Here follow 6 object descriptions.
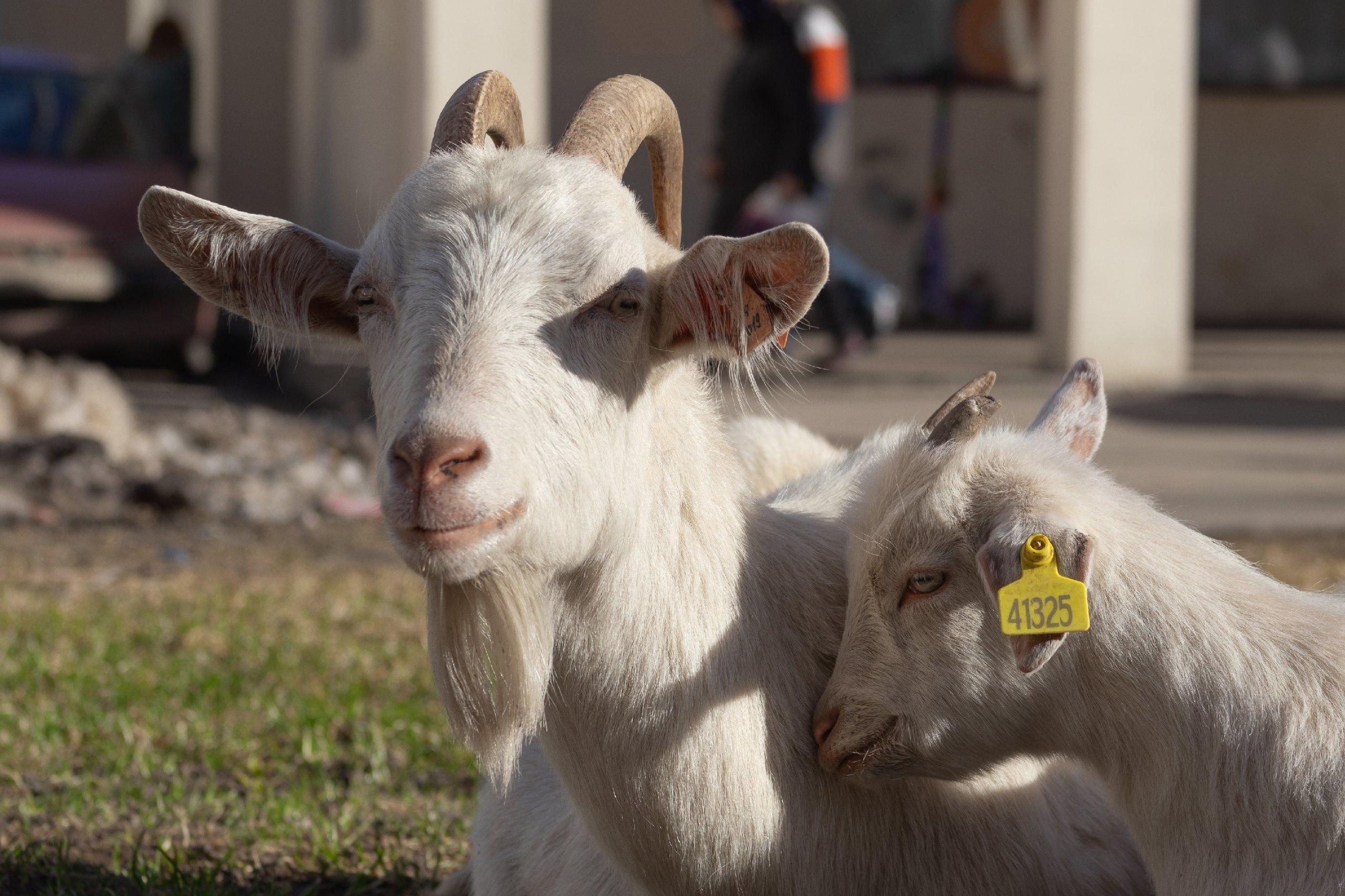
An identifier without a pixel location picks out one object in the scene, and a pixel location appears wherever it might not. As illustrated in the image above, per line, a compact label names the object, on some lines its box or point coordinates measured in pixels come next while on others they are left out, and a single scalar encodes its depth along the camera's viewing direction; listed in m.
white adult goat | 2.36
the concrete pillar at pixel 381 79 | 9.47
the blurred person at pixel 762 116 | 9.43
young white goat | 2.46
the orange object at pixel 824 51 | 9.55
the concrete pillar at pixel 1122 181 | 10.60
